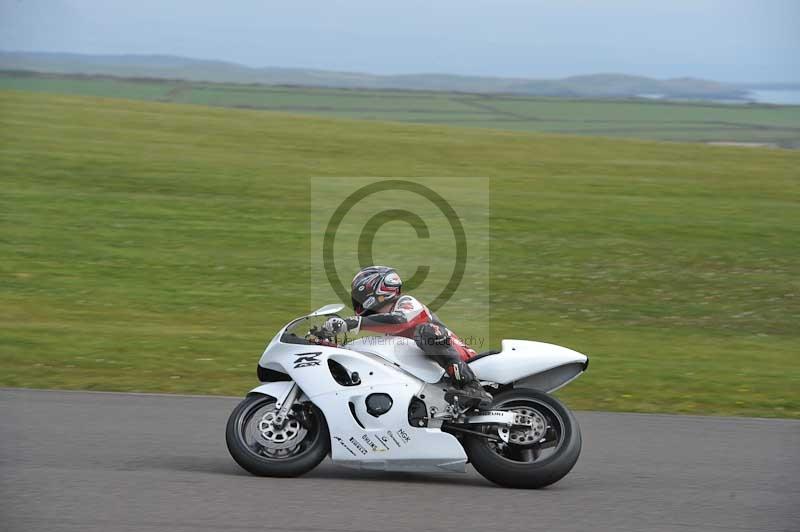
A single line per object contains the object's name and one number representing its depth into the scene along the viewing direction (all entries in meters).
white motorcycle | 16.22
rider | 16.34
